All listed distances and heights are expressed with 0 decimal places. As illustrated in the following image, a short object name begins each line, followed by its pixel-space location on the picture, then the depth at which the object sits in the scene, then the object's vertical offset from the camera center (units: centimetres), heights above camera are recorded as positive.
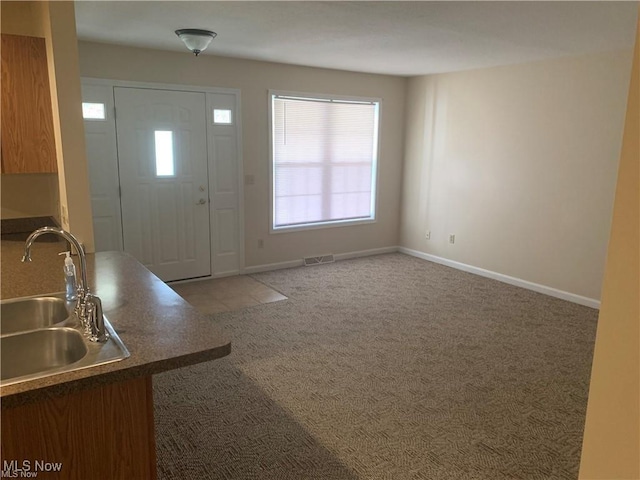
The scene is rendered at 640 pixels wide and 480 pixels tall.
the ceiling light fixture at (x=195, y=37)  380 +88
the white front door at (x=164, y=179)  485 -30
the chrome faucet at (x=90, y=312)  162 -55
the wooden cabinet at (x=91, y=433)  144 -88
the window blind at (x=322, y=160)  585 -11
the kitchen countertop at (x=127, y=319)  139 -63
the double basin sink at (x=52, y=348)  157 -69
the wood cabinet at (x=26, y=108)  277 +23
